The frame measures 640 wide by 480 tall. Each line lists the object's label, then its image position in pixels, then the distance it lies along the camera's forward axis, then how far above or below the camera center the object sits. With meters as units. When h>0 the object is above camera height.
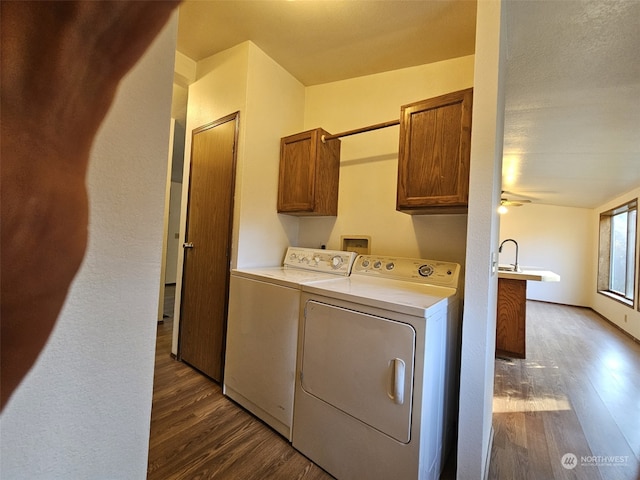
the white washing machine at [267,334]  1.52 -0.60
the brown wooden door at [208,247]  2.08 -0.09
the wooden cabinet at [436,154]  1.40 +0.52
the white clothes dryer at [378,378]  1.08 -0.60
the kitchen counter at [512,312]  2.90 -0.66
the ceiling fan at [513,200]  5.43 +1.16
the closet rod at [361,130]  1.81 +0.82
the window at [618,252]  4.26 +0.12
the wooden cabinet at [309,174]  2.05 +0.53
